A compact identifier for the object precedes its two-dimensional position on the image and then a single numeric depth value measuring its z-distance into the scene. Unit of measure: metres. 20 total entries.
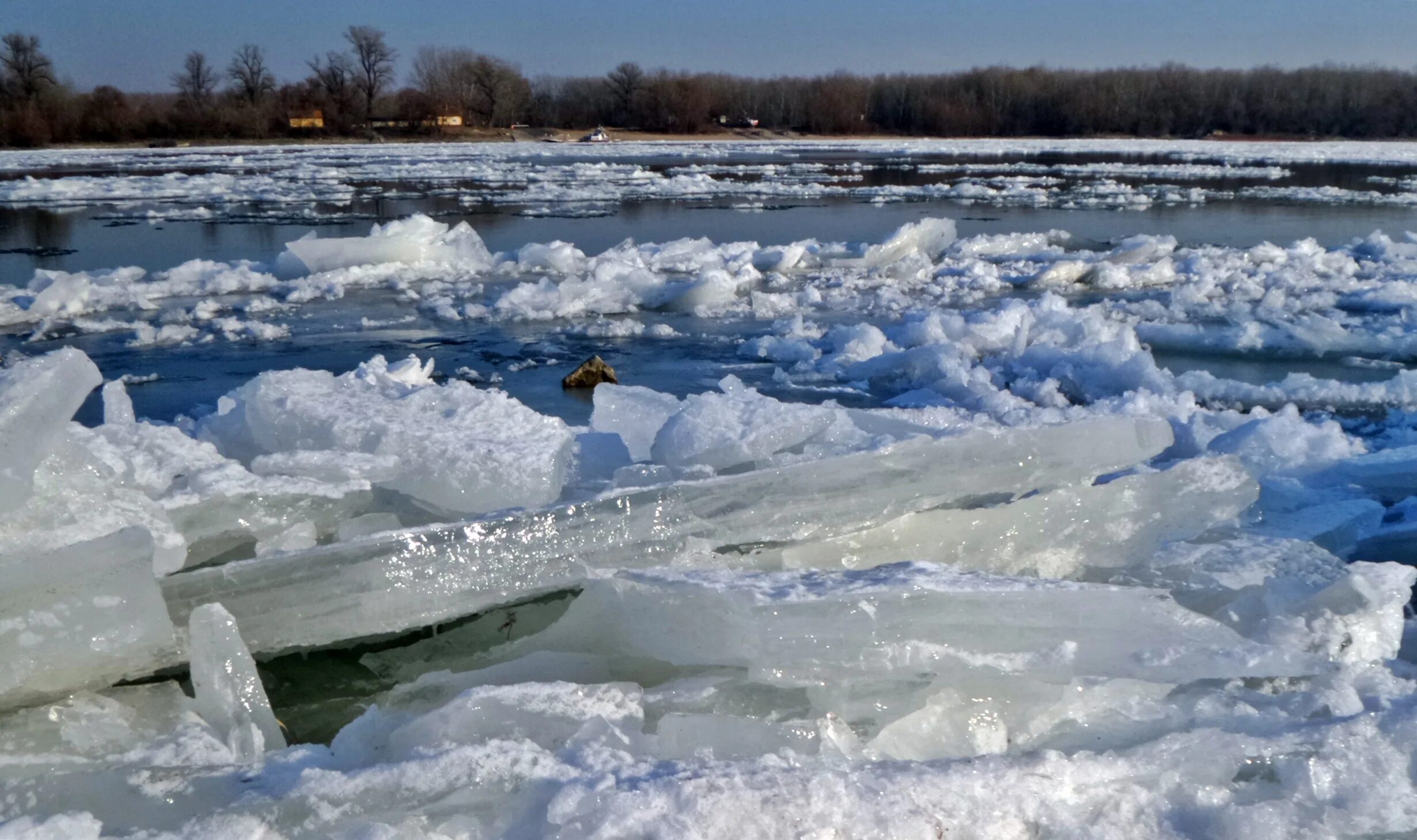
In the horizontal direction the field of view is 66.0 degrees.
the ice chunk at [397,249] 9.01
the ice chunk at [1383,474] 3.51
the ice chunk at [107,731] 1.69
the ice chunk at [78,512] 2.08
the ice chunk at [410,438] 2.64
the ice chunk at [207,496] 2.37
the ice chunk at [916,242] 9.80
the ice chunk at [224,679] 1.76
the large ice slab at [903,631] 1.87
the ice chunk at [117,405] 2.91
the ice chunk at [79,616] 1.78
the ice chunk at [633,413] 3.16
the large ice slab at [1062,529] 2.50
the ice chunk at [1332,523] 3.04
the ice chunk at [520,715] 1.71
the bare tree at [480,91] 54.78
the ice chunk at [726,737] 1.71
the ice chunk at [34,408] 2.00
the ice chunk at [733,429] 2.88
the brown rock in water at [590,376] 5.34
